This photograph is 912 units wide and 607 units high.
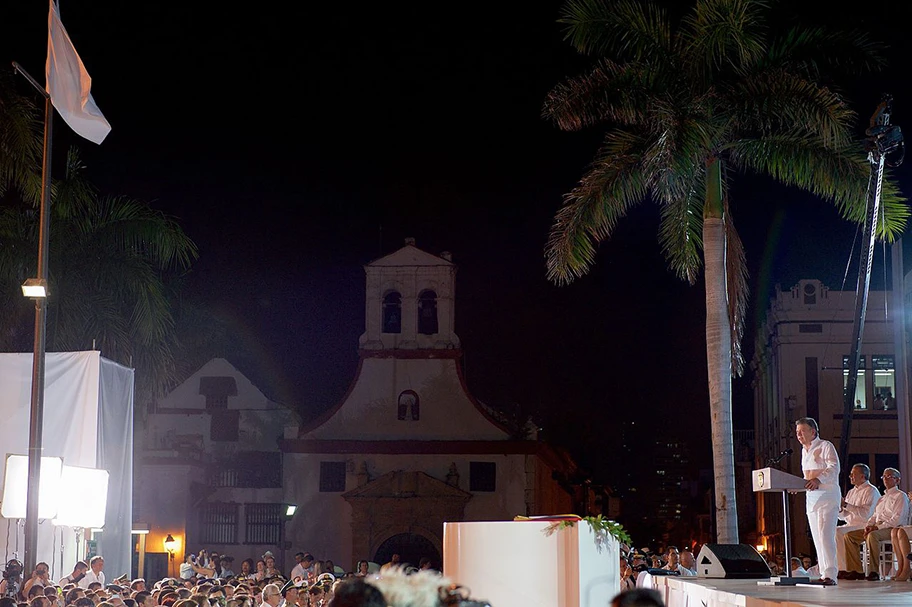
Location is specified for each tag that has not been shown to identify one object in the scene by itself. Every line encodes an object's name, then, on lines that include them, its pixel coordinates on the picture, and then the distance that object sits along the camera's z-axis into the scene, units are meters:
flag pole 15.57
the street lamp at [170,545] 37.44
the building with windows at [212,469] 41.56
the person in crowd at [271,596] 15.27
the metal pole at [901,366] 31.53
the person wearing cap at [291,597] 15.02
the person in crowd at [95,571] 18.27
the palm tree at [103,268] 26.06
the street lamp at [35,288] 16.05
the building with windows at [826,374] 42.47
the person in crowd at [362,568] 27.82
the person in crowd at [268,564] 26.47
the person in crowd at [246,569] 29.31
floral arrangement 10.12
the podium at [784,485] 11.50
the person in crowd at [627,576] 20.81
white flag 18.19
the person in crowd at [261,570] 25.47
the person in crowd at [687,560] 22.75
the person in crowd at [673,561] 21.88
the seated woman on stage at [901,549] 14.72
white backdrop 19.92
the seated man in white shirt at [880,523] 15.09
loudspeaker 14.31
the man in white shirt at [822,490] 12.26
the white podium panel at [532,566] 9.98
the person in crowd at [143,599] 13.34
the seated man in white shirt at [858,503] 14.82
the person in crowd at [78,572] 17.22
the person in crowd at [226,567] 29.40
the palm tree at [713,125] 19.00
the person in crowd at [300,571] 25.74
